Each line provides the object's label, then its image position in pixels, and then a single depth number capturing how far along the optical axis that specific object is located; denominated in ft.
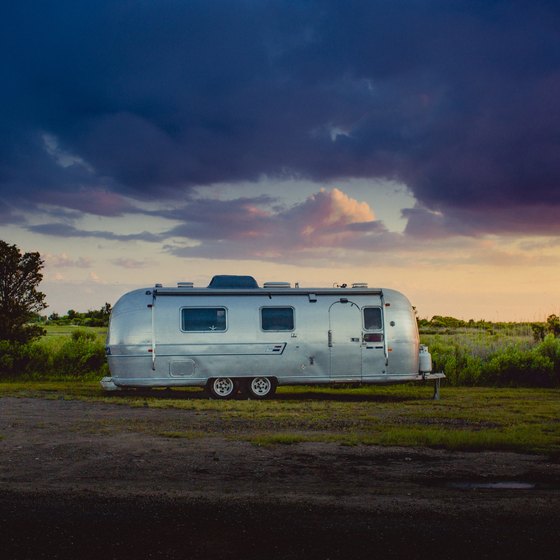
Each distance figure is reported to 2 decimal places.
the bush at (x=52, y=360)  81.61
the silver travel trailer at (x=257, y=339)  61.46
